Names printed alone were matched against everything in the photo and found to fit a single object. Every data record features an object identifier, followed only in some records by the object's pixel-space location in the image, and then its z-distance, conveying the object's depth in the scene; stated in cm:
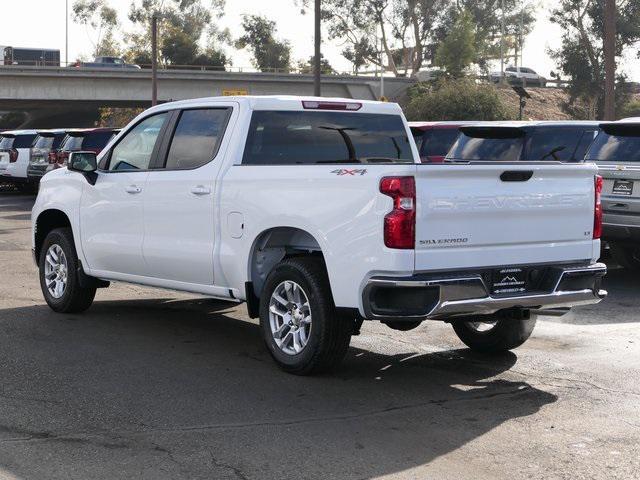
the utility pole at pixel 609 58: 2417
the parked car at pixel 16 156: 3047
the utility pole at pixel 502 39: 10412
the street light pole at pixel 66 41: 12206
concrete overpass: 6756
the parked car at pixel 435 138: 1633
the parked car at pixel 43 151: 2892
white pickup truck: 667
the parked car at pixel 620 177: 1221
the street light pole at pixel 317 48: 3338
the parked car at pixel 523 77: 9738
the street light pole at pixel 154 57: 5235
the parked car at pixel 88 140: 2667
